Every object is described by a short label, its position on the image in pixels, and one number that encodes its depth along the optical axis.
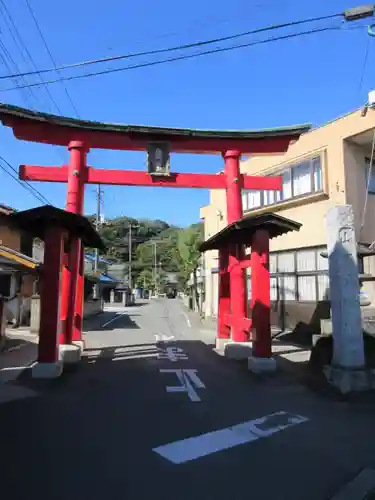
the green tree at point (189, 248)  33.78
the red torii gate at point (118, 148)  11.60
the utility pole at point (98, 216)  38.75
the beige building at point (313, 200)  15.24
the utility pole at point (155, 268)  77.38
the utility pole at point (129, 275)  68.90
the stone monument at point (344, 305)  7.77
